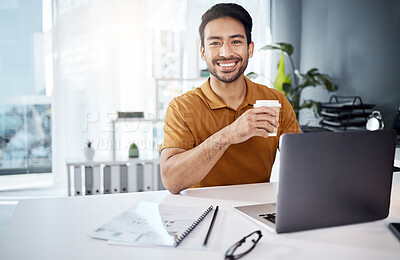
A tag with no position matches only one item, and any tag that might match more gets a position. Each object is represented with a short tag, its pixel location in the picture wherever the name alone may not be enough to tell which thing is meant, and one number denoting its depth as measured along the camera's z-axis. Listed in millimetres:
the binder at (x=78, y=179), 3268
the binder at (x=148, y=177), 3416
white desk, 801
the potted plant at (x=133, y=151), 3479
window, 3799
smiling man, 1614
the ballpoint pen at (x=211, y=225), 848
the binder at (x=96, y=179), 3281
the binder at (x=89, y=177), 3293
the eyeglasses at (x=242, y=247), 778
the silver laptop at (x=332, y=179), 871
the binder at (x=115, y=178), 3312
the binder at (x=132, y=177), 3363
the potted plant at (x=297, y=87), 3225
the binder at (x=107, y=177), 3318
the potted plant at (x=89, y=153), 3342
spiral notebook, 862
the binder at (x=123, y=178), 3352
